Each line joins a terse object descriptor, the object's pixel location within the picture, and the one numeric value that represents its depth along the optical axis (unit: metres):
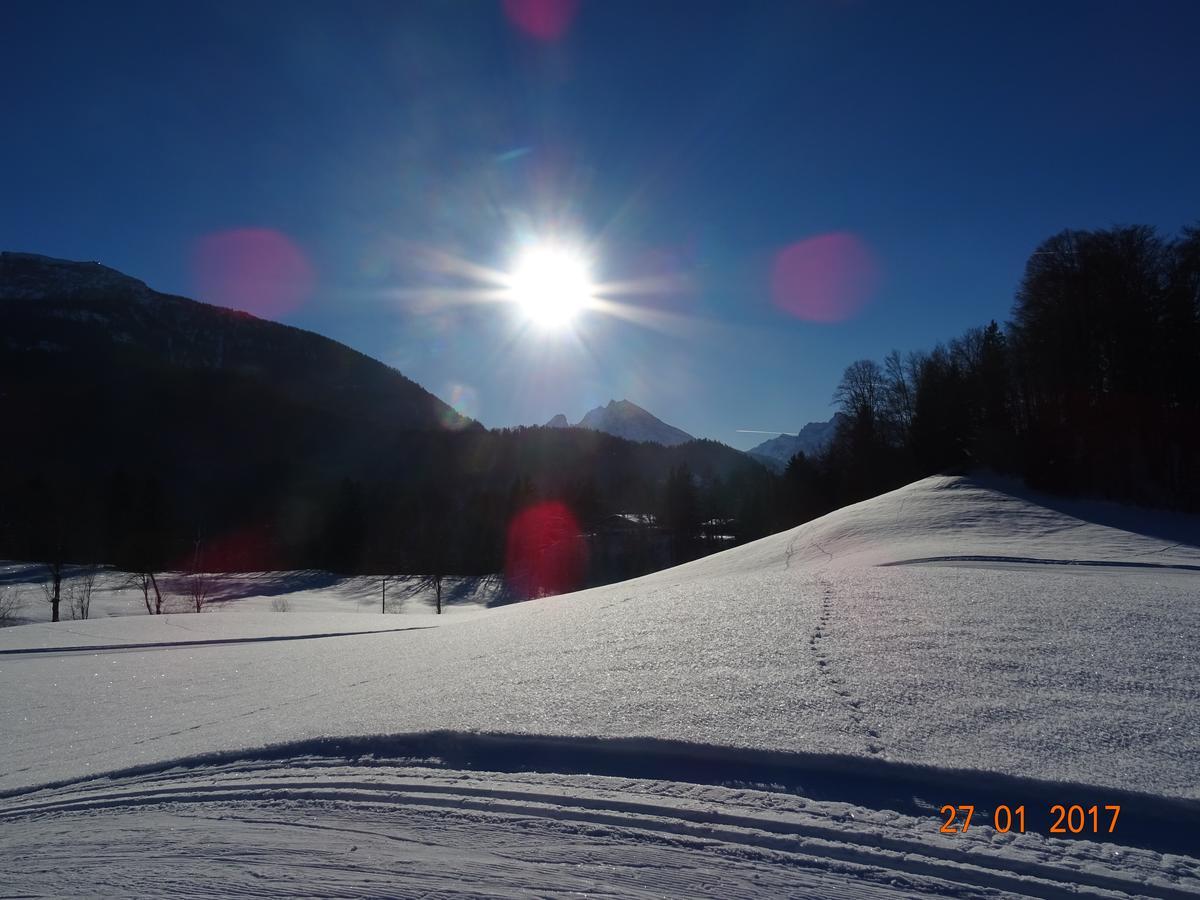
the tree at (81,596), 33.91
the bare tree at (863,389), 51.71
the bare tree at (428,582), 49.06
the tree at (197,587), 35.66
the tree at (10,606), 30.86
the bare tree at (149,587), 33.17
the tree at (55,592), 31.88
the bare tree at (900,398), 49.83
